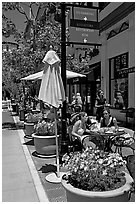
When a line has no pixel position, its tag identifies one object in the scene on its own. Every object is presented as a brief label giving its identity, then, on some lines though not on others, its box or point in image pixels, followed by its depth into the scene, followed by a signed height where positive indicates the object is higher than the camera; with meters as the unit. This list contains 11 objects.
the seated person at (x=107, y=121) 6.98 -0.60
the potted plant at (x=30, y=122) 9.48 -0.86
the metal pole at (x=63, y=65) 5.89 +0.82
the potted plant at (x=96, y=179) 2.89 -0.98
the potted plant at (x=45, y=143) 6.65 -1.15
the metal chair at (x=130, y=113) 11.75 -0.64
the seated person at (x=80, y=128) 6.27 -0.74
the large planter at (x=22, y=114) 15.20 -0.88
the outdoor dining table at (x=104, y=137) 5.94 -0.96
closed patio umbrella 4.88 +0.29
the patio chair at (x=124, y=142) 6.04 -1.06
